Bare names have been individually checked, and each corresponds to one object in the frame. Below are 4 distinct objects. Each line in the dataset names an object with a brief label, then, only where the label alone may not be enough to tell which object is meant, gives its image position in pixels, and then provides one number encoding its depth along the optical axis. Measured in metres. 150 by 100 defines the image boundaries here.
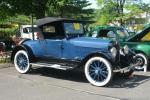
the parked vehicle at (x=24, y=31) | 23.19
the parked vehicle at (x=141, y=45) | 11.02
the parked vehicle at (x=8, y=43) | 20.20
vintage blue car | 8.38
